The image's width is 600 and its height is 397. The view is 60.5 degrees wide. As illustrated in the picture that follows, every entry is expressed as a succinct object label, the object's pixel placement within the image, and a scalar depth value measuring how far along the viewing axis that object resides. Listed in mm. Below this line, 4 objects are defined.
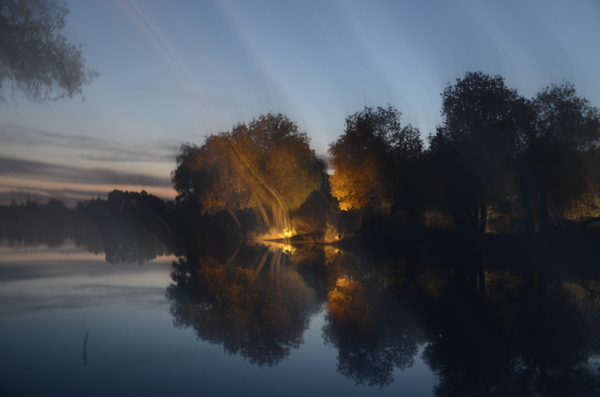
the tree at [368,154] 36594
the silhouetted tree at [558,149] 28328
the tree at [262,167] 40844
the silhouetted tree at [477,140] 29656
